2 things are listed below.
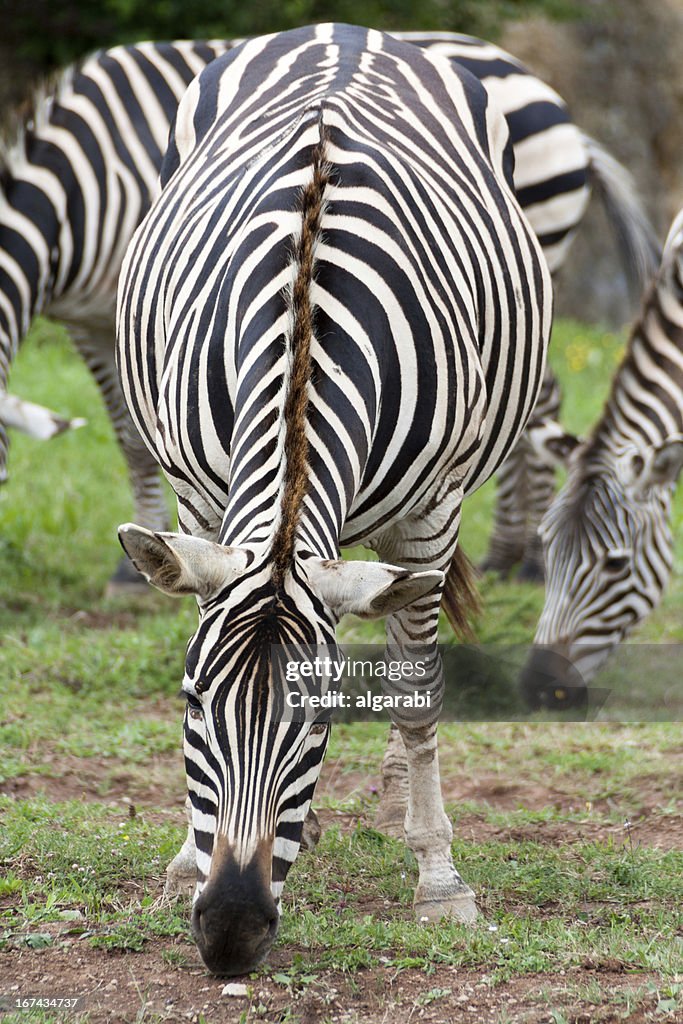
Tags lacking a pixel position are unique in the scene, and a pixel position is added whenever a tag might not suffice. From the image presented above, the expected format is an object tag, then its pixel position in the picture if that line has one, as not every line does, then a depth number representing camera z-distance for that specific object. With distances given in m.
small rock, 6.48
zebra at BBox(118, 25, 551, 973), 5.55
